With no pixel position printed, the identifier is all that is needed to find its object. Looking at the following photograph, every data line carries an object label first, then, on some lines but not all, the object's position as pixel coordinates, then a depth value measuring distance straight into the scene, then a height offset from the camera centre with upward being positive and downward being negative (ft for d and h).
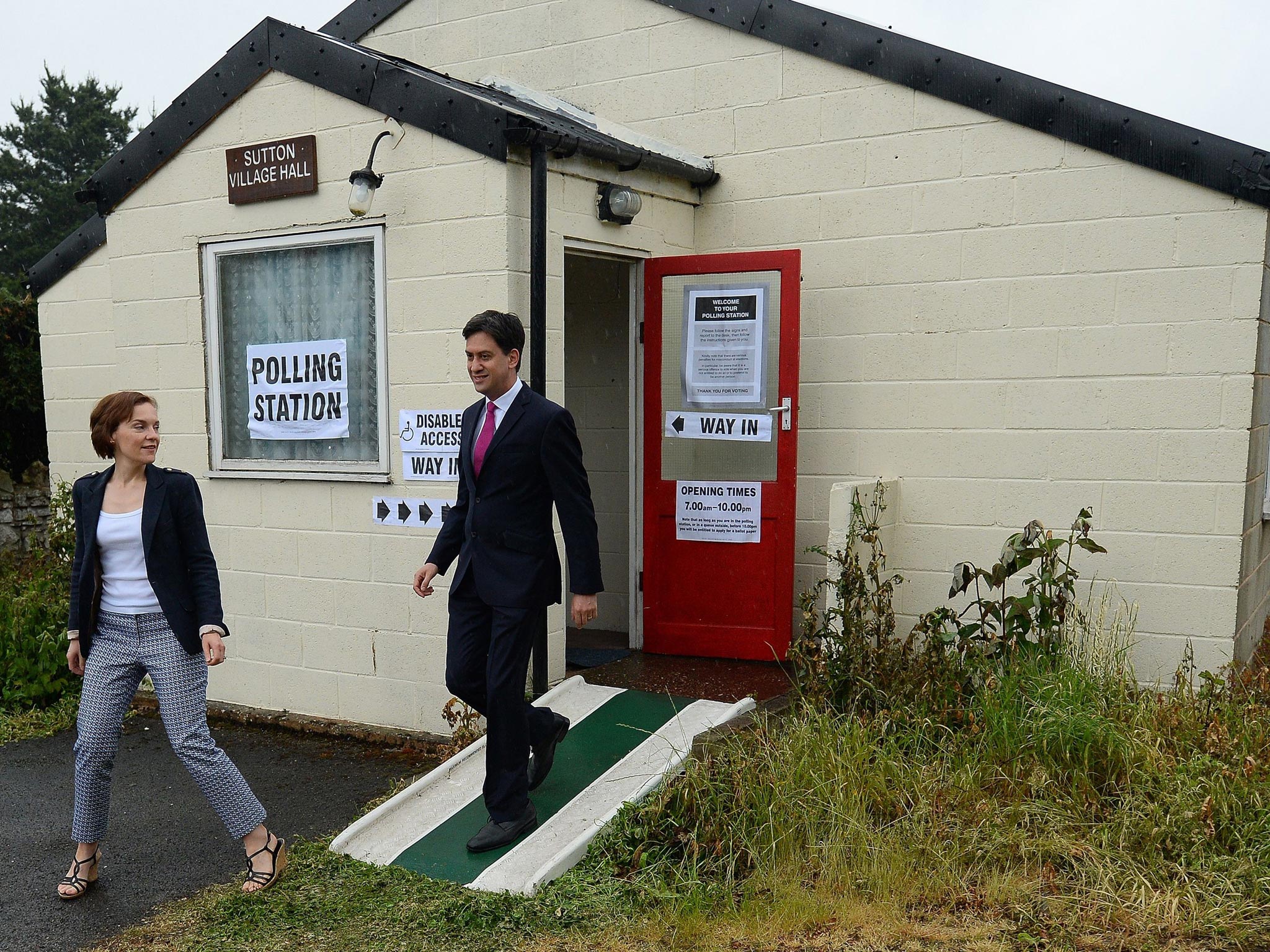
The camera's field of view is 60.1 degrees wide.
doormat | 21.09 -5.56
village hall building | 18.26 +1.07
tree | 110.22 +22.11
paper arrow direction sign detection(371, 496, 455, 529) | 18.83 -2.43
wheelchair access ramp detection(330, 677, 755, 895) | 14.07 -5.98
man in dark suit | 13.99 -2.26
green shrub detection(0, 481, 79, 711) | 22.74 -5.57
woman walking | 13.64 -3.08
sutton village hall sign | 19.89 +3.71
